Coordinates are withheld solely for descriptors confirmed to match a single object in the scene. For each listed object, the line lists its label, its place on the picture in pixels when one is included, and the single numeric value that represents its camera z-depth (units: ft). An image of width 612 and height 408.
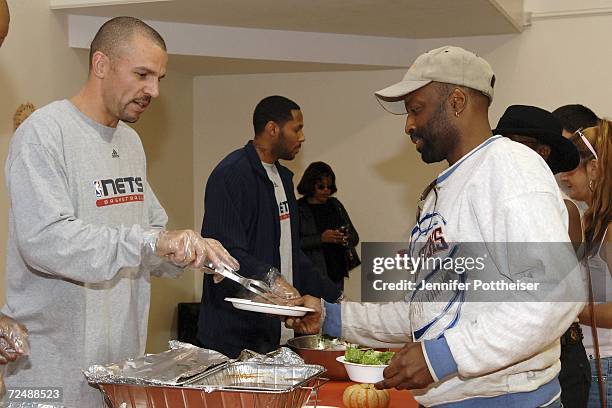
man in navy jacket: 11.14
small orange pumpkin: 7.48
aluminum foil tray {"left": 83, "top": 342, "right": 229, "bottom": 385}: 6.02
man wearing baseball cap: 5.17
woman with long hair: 8.29
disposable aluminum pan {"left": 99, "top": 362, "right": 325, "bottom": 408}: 5.79
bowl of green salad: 8.30
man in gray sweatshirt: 6.18
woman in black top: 19.14
